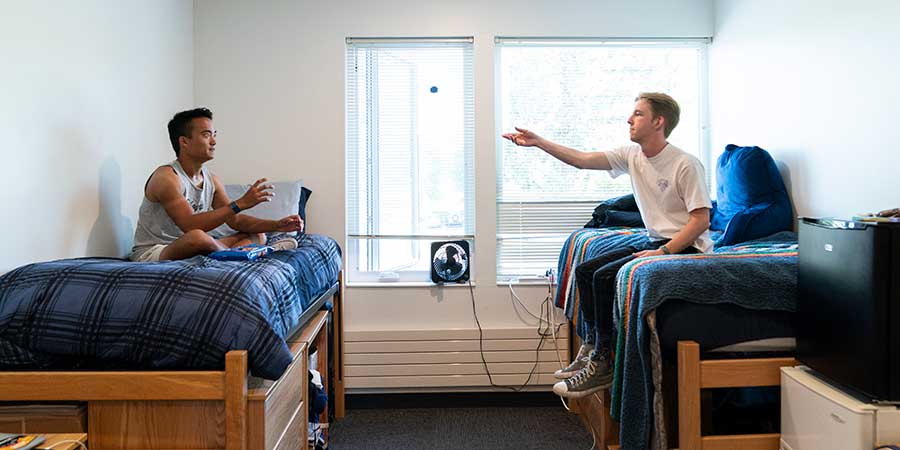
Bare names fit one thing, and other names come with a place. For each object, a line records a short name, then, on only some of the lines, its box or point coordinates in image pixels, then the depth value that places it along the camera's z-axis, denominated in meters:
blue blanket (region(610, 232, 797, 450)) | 1.72
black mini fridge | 1.39
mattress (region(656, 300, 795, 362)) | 1.73
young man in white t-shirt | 2.12
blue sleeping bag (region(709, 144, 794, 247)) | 2.47
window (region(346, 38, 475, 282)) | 3.26
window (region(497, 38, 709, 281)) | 3.28
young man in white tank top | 2.09
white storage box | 1.39
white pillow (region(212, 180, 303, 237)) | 2.86
